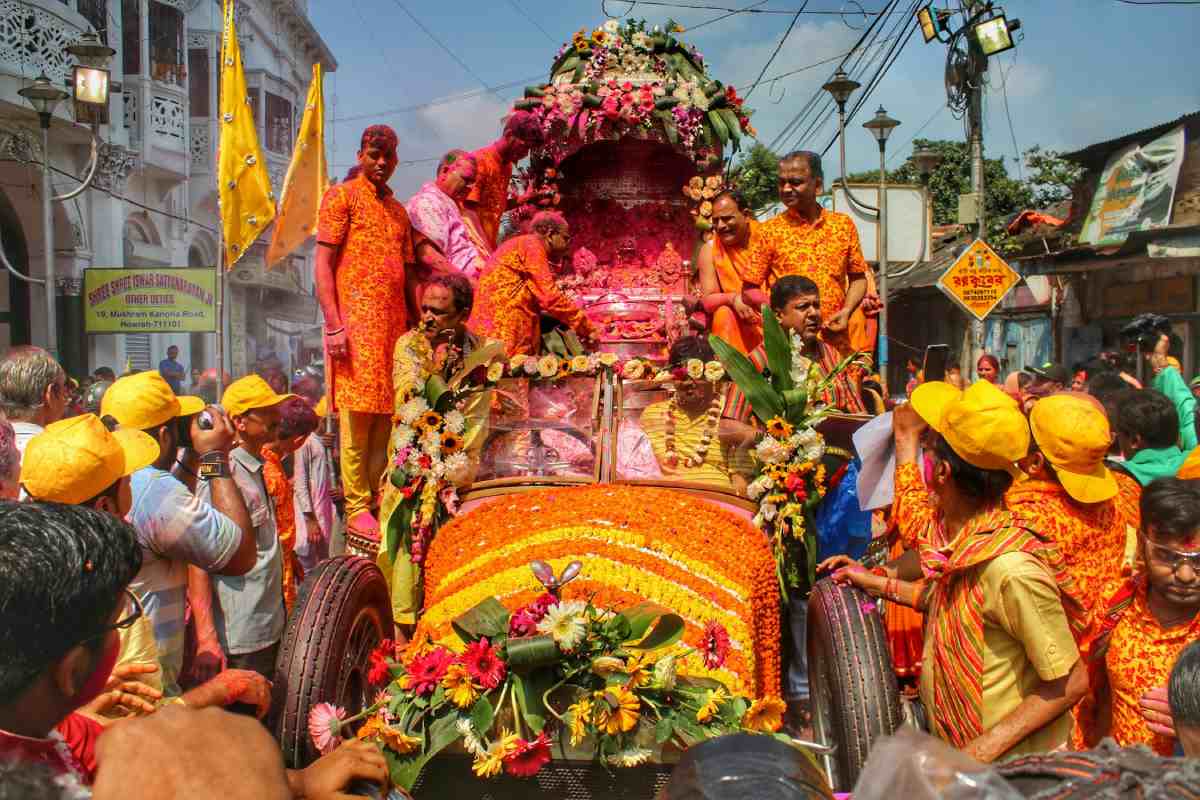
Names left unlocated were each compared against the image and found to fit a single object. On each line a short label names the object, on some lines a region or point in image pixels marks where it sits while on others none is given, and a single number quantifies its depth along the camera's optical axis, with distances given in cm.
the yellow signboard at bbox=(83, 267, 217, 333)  1207
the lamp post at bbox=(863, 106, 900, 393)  1706
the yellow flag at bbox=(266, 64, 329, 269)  930
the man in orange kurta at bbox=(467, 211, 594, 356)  639
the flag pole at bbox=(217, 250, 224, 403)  989
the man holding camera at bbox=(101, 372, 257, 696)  356
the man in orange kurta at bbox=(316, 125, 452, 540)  635
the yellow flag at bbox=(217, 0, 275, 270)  1007
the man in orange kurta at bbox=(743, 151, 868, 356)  665
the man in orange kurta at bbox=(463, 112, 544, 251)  745
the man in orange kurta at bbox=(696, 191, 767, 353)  667
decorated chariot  312
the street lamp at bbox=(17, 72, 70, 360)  1288
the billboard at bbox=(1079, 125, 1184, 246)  1655
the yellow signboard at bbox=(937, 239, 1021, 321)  1156
